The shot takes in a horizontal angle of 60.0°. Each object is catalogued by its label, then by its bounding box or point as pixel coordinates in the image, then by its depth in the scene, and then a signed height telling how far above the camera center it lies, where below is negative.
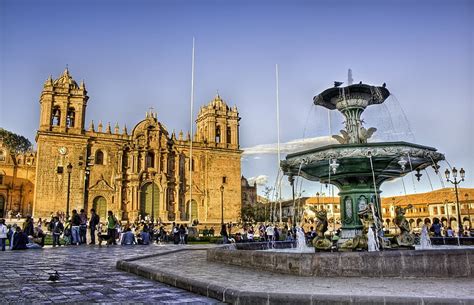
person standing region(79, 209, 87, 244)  15.90 -0.22
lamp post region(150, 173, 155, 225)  37.73 +3.57
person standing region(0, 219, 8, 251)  12.76 -0.33
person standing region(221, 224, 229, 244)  19.33 -0.74
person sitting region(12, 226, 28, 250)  12.80 -0.53
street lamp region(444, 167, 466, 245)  19.02 +2.10
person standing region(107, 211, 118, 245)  14.96 -0.29
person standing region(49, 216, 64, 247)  14.82 -0.31
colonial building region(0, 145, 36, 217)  44.94 +4.46
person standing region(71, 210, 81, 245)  15.10 -0.17
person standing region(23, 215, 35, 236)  13.94 -0.11
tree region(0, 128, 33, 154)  55.50 +11.11
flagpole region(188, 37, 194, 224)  37.06 +3.35
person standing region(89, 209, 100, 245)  15.34 -0.02
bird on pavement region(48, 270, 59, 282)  5.85 -0.78
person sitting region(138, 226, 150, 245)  17.98 -0.72
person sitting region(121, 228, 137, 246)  16.97 -0.65
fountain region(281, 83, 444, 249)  7.72 +1.15
